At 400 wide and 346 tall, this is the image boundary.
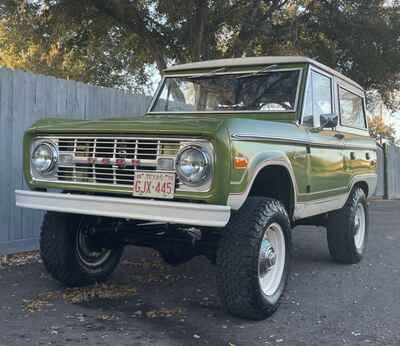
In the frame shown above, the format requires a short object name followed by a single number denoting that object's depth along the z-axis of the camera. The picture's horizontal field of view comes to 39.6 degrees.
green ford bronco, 3.74
